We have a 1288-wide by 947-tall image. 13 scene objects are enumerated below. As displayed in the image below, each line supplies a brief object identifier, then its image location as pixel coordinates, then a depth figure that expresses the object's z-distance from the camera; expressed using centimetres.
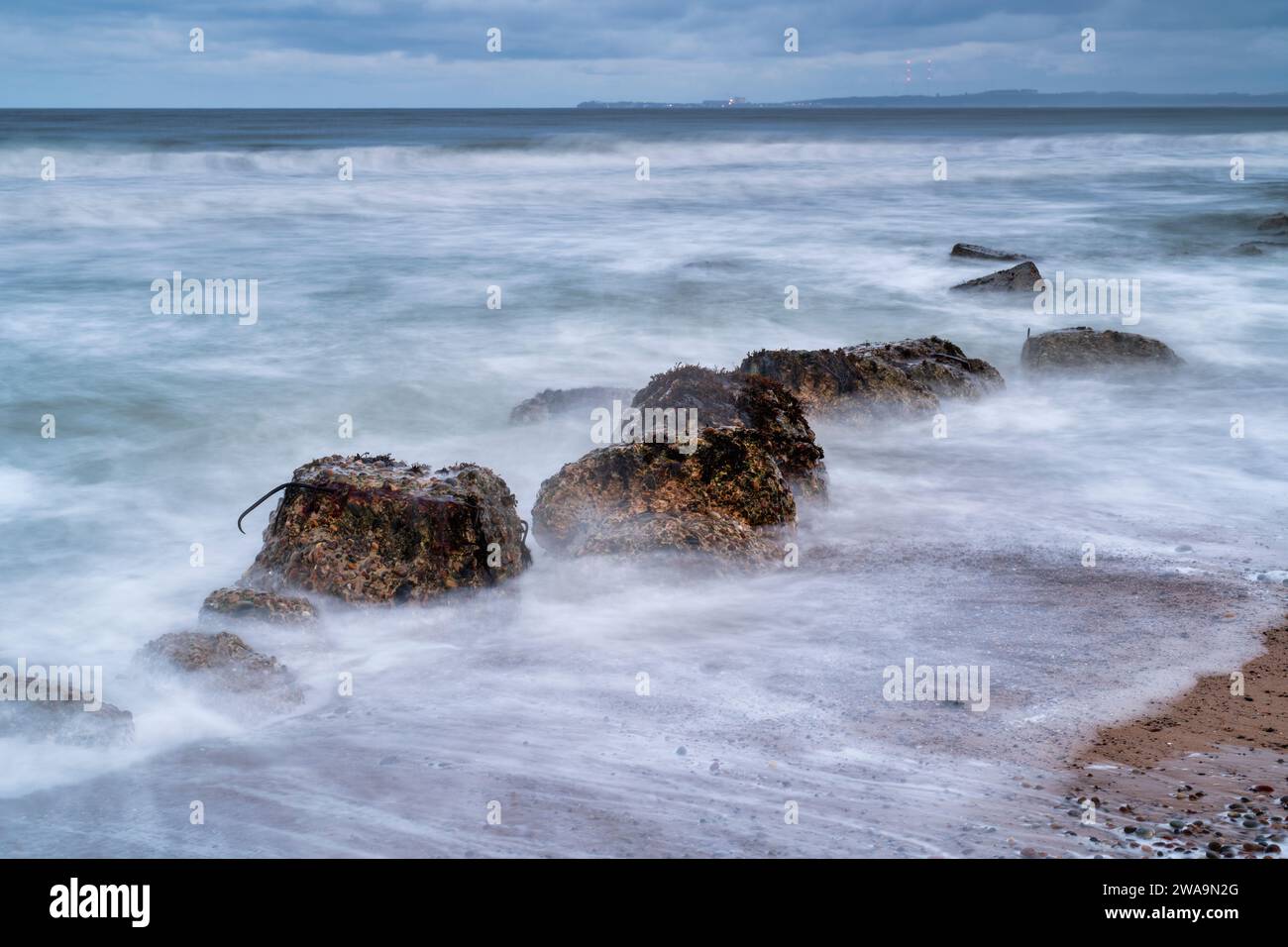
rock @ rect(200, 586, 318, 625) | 583
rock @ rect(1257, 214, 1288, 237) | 2219
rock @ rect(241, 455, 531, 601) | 616
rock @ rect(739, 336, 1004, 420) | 963
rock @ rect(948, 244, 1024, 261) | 1878
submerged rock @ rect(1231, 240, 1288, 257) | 1956
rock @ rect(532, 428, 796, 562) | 674
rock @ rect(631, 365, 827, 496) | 770
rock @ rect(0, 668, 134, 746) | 483
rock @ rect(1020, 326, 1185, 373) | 1155
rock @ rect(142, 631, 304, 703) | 519
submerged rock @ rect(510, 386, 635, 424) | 967
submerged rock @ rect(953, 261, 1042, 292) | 1525
